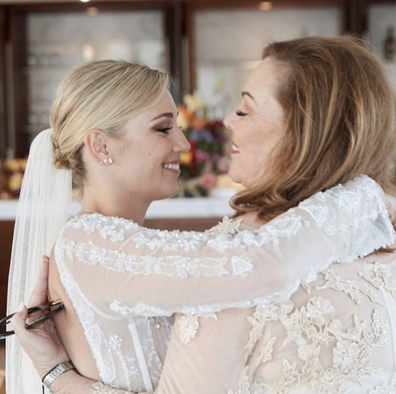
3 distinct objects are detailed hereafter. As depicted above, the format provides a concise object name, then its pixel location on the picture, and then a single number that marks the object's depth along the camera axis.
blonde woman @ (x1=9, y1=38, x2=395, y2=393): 1.14
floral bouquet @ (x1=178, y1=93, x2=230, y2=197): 4.07
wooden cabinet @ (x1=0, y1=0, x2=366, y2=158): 6.53
